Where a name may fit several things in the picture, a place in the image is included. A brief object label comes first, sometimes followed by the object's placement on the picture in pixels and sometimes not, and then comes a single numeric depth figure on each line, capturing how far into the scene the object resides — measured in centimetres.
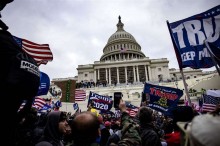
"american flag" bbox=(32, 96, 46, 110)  836
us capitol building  2749
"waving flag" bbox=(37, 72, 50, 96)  535
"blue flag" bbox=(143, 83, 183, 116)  516
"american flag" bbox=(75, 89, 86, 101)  1031
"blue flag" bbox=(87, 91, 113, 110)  737
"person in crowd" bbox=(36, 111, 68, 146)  183
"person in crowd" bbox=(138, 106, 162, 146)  197
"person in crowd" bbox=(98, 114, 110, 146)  302
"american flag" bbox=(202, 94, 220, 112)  641
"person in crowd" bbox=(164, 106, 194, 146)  192
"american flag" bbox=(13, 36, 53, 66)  527
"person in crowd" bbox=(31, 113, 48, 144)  239
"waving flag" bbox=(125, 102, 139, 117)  823
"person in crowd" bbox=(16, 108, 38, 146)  217
